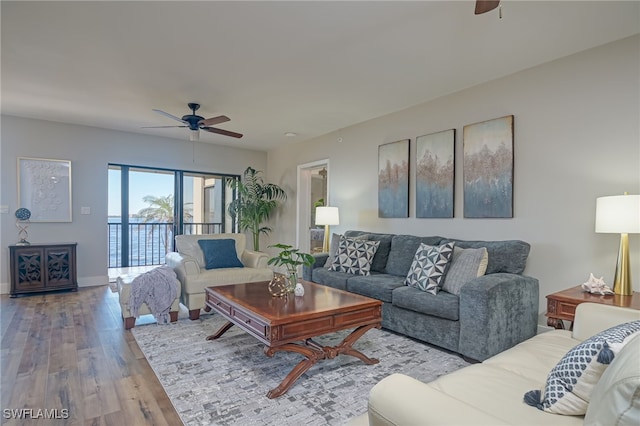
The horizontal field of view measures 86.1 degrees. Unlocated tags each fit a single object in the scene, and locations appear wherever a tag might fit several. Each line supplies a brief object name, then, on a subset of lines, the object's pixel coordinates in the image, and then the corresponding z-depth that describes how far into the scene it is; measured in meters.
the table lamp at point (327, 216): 5.13
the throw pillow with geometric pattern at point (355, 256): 3.99
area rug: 1.99
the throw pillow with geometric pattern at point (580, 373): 1.09
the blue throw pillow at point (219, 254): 4.24
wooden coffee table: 2.22
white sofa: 0.84
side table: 2.28
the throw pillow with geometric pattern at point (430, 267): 3.09
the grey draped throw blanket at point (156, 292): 3.46
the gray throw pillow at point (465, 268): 2.94
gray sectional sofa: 2.60
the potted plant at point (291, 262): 2.77
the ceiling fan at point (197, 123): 4.06
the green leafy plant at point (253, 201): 6.75
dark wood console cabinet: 4.64
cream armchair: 3.77
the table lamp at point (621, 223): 2.32
